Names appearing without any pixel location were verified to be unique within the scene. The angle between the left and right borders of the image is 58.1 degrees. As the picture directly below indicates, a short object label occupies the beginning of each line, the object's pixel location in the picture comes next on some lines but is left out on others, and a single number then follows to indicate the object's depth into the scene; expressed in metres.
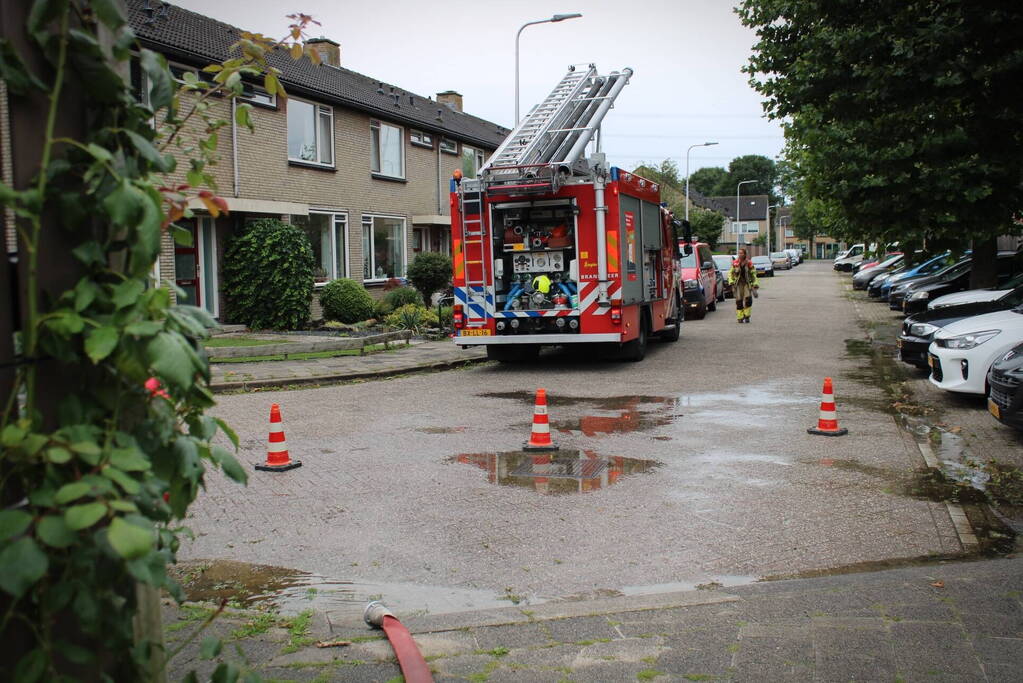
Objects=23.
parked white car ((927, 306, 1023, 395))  10.55
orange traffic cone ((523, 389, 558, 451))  8.77
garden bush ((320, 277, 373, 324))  21.34
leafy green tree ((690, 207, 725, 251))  67.69
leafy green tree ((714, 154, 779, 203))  141.88
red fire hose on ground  3.86
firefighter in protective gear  22.89
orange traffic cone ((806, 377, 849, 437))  9.42
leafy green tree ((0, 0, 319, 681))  1.86
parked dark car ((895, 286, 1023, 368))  12.70
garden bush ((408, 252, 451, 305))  23.30
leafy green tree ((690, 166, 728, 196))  147.50
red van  25.89
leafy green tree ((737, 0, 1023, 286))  14.56
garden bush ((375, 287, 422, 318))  22.41
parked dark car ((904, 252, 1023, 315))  22.35
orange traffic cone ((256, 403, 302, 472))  8.02
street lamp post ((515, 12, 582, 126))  25.67
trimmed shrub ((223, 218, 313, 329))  19.58
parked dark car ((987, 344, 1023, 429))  8.20
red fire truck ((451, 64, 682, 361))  14.11
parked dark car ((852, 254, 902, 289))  39.22
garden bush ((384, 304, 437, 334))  20.52
